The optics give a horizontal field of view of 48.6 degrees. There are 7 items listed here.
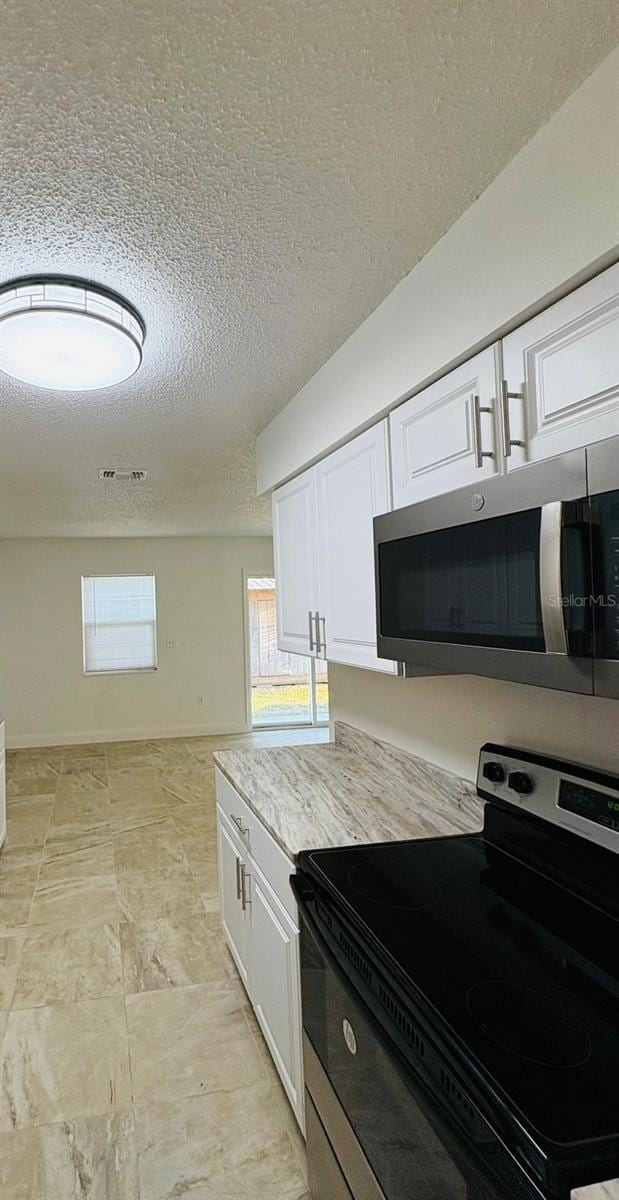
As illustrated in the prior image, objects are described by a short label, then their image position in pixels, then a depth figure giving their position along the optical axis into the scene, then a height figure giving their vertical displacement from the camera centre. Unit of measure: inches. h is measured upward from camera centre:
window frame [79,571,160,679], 318.3 +2.8
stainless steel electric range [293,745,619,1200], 34.3 -24.7
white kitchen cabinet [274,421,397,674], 83.4 +9.2
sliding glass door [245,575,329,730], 343.9 -31.0
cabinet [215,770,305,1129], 74.0 -39.8
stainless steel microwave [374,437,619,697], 40.1 +2.5
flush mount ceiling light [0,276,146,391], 68.9 +30.4
